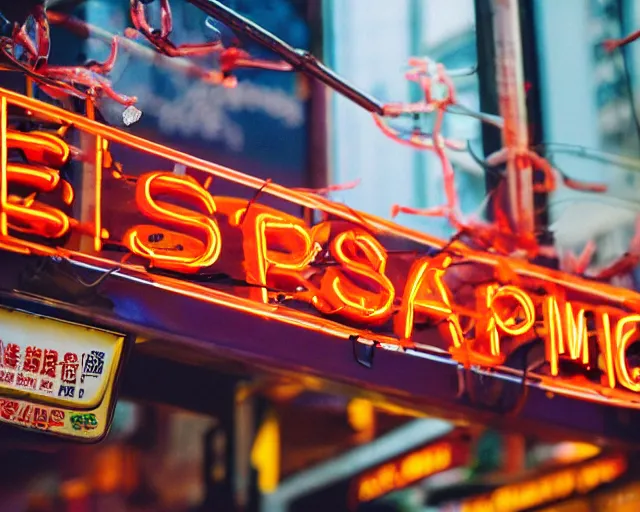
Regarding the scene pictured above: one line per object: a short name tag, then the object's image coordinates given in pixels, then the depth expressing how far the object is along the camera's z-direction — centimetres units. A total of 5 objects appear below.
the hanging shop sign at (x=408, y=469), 668
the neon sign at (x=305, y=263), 438
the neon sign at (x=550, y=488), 663
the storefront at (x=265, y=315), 428
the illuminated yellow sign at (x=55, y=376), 415
